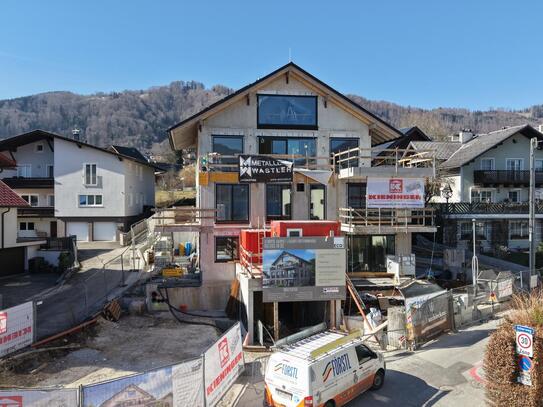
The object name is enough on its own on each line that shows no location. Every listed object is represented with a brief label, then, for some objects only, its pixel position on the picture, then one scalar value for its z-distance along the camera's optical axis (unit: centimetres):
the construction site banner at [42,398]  929
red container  2148
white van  1205
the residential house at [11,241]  2897
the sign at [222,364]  1191
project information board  1977
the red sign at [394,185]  2492
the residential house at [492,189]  4072
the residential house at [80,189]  4231
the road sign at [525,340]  1170
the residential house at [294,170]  2488
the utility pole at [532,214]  2278
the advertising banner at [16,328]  1599
